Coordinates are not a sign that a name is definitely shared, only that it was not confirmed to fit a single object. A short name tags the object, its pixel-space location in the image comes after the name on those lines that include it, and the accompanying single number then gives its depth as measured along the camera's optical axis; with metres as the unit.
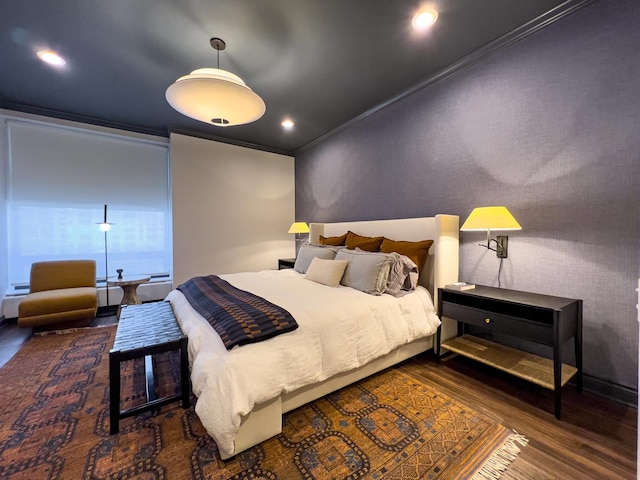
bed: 1.25
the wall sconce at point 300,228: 4.35
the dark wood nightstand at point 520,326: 1.62
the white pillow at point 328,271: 2.47
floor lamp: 3.85
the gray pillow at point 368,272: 2.22
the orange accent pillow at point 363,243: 2.96
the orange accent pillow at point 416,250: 2.50
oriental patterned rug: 1.26
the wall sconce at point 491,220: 1.89
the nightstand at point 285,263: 4.19
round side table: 3.33
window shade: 3.47
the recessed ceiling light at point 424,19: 1.90
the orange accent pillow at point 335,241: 3.47
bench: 1.46
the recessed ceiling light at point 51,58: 2.32
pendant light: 1.63
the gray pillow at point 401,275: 2.26
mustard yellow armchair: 2.84
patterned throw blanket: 1.40
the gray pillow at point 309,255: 2.98
